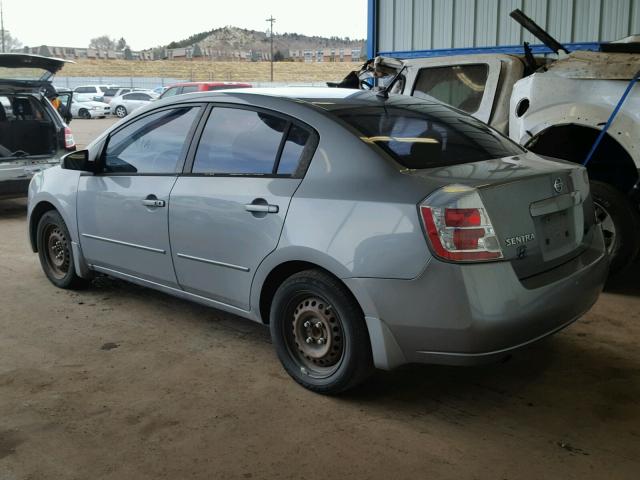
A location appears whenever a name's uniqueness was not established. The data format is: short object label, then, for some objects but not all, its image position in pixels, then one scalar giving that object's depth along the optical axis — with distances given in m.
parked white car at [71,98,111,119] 32.97
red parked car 21.55
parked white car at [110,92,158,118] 33.60
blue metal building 9.27
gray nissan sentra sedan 3.04
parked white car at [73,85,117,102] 37.07
